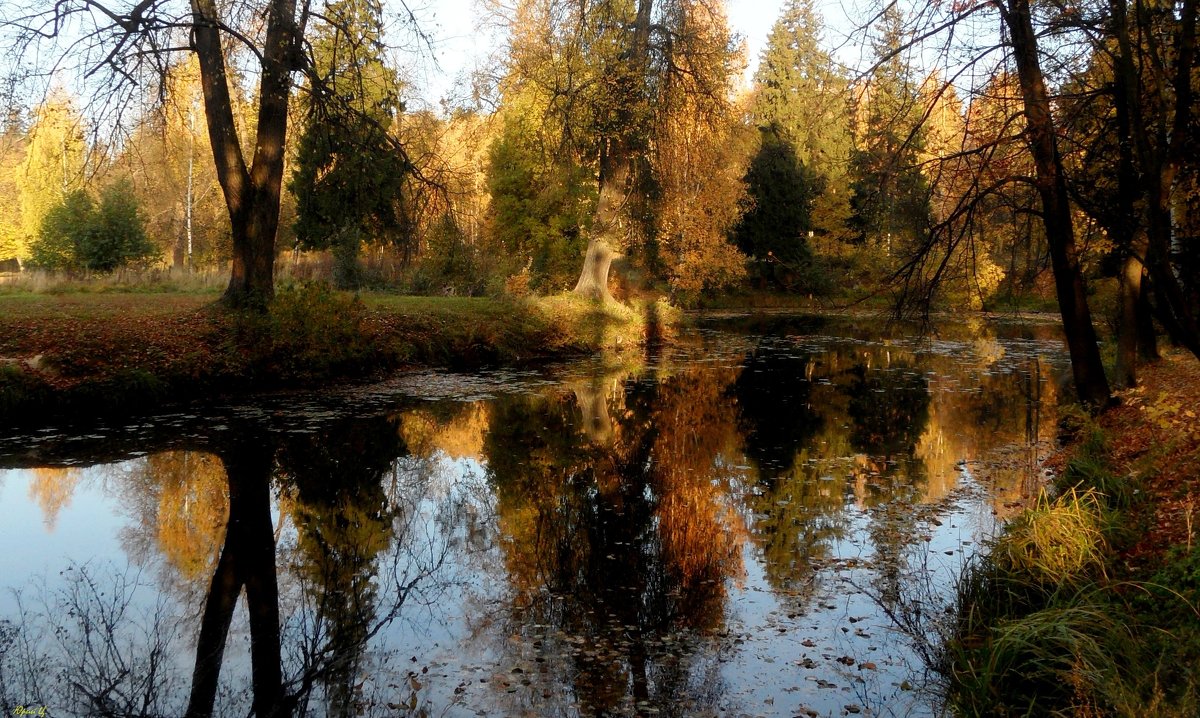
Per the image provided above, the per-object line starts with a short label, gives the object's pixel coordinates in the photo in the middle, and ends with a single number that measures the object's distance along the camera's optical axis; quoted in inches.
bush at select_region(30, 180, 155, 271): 1015.6
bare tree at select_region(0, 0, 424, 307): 515.2
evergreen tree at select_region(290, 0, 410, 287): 551.2
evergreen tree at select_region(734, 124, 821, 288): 1673.2
